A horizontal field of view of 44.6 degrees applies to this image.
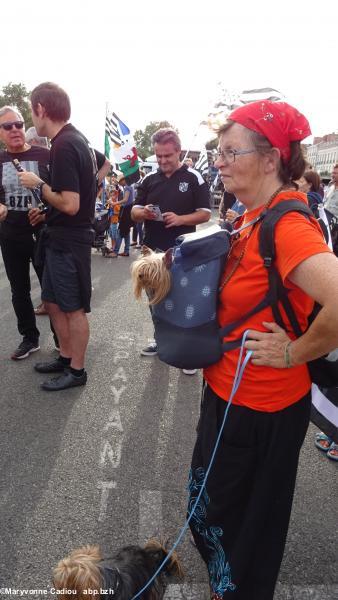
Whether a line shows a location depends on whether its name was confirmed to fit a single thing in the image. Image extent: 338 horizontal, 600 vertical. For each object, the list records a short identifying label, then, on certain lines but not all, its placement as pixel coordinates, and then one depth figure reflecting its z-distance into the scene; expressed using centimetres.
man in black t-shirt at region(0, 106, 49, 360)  340
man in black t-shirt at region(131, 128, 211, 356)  346
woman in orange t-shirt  118
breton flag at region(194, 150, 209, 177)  1077
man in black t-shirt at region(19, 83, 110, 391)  280
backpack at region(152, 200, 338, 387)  133
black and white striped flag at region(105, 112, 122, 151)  699
